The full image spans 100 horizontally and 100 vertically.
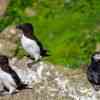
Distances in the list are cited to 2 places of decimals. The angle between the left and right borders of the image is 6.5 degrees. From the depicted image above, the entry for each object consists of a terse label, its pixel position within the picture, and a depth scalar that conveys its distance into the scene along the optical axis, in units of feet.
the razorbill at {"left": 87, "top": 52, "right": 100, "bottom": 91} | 50.21
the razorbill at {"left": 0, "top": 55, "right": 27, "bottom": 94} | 50.06
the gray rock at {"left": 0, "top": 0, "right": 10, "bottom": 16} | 59.49
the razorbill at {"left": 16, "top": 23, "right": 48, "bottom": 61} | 52.95
